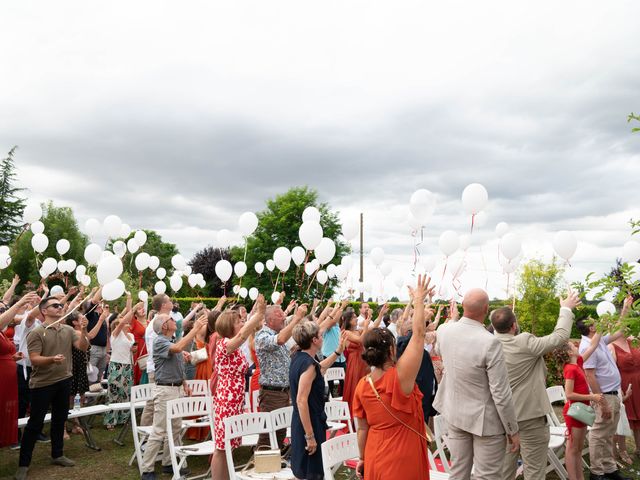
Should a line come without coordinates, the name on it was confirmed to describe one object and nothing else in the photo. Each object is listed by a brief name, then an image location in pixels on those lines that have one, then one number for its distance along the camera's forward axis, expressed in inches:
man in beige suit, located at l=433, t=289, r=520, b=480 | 142.5
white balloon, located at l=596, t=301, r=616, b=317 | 257.3
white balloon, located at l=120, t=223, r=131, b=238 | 373.0
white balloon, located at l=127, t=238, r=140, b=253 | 451.5
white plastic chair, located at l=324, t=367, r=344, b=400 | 328.2
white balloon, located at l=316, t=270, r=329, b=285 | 487.7
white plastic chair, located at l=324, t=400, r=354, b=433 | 213.0
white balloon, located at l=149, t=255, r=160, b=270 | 499.0
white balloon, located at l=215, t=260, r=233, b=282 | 356.5
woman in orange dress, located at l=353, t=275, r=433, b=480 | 120.8
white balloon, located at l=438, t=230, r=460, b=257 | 262.7
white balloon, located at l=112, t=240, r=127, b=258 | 425.9
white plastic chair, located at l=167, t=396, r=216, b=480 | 205.8
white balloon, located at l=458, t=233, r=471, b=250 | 269.0
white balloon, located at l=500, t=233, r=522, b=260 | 262.2
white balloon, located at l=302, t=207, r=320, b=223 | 282.5
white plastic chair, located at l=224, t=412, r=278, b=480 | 170.7
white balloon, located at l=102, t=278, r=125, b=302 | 247.3
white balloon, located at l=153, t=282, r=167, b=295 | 426.3
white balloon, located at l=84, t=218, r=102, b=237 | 381.4
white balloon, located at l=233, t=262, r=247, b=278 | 339.9
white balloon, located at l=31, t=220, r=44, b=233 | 429.5
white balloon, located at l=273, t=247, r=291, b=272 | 333.5
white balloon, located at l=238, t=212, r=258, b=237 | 311.7
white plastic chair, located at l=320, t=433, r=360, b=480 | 138.9
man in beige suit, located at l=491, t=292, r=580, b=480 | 170.9
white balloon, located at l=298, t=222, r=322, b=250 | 259.3
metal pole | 1236.8
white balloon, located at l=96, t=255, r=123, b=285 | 243.3
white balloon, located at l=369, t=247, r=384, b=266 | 356.2
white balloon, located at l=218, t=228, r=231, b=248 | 341.4
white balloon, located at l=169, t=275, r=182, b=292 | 390.0
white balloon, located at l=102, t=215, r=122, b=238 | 347.6
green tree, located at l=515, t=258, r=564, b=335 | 720.3
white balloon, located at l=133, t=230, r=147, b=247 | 463.2
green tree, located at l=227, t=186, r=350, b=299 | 1321.4
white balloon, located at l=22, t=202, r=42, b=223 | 370.6
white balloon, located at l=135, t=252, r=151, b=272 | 491.5
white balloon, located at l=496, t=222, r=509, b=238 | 292.2
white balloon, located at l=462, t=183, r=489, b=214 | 211.6
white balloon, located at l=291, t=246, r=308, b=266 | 405.8
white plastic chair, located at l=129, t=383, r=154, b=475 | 235.6
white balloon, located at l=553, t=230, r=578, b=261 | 223.6
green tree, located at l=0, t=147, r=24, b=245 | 1284.4
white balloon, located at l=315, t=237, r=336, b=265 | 296.8
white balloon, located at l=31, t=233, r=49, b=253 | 368.2
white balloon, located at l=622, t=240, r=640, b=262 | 211.6
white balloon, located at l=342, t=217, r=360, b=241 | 305.1
